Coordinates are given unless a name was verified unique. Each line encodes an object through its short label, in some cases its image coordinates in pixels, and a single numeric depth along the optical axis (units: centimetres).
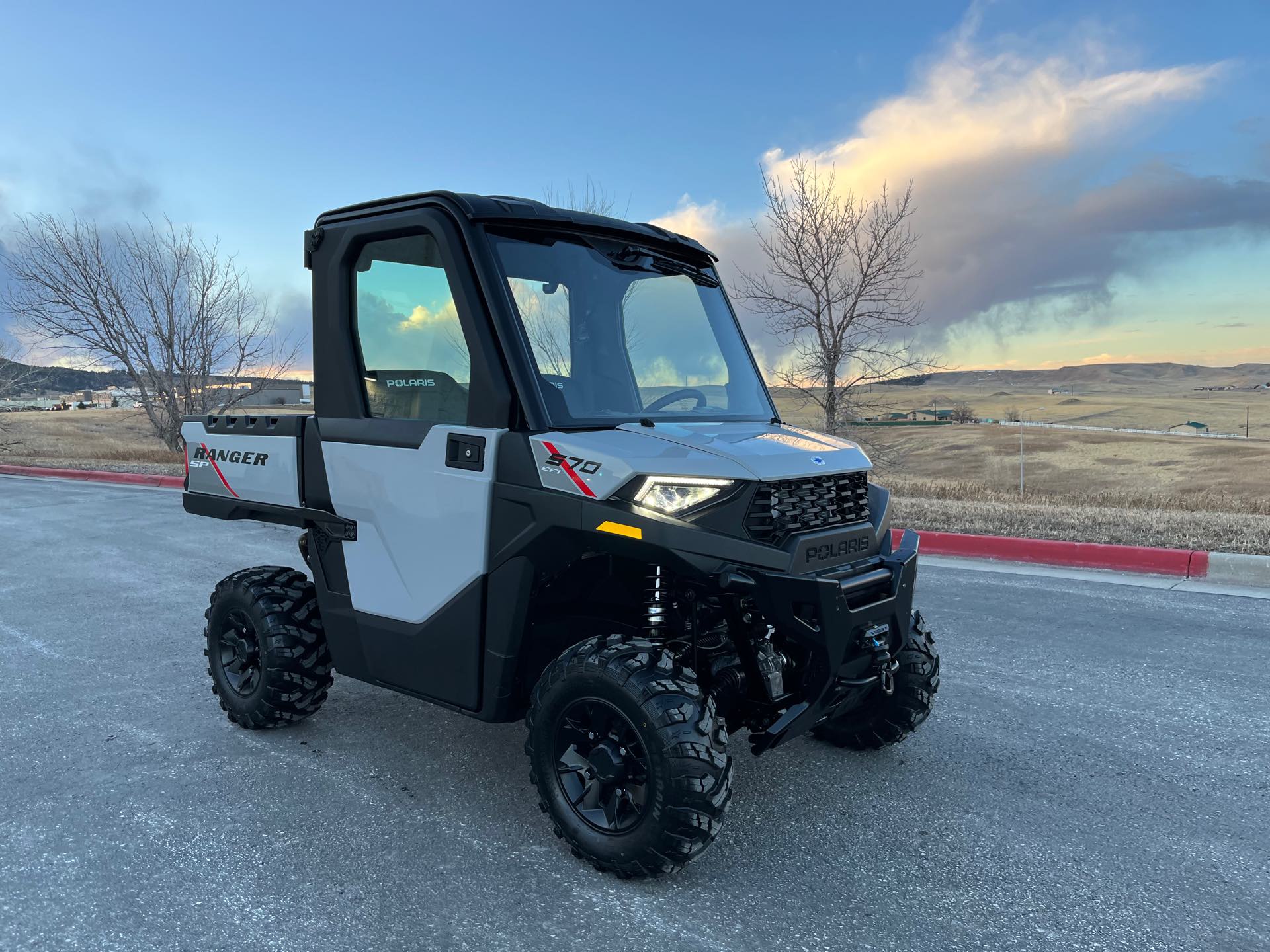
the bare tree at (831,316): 1667
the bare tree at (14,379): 2952
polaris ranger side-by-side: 291
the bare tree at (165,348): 2670
